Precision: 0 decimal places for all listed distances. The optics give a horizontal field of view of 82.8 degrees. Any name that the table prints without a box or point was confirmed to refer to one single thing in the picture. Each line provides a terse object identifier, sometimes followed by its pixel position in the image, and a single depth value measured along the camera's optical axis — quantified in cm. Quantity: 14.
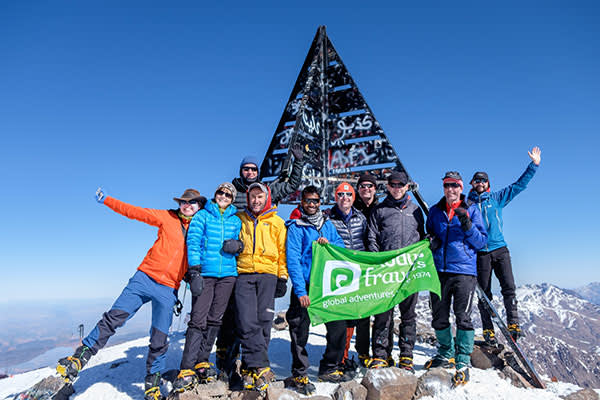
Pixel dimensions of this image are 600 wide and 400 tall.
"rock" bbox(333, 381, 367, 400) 478
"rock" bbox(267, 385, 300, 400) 452
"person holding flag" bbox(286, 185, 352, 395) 532
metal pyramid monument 893
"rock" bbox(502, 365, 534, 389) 608
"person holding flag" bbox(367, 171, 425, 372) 580
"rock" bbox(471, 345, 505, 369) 673
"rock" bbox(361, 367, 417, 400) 482
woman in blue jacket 524
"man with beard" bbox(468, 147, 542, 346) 760
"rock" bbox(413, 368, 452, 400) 499
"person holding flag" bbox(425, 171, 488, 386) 566
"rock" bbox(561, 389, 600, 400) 549
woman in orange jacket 503
